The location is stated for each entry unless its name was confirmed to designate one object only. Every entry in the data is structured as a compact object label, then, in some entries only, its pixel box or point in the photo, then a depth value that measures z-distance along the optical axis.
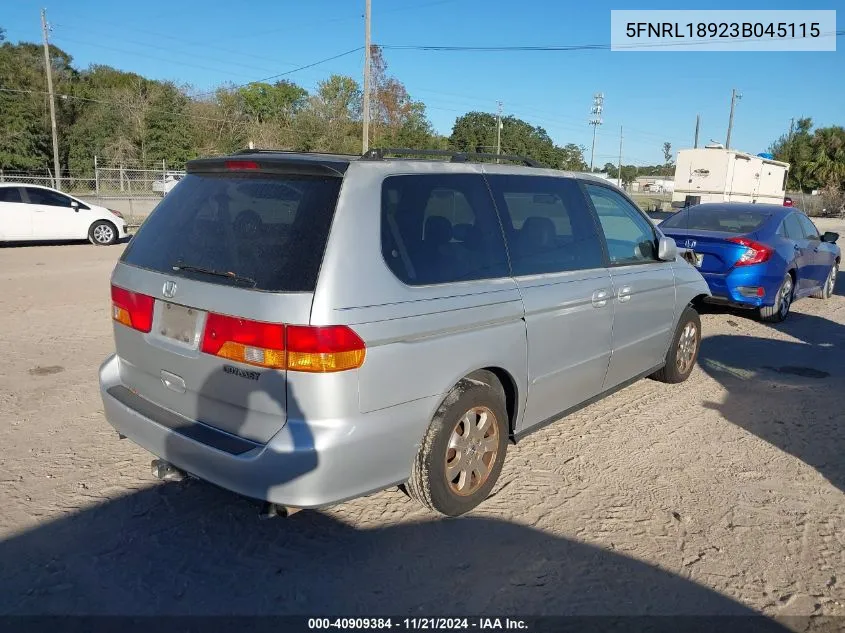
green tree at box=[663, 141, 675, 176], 87.12
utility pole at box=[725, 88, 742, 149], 56.19
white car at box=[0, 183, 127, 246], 14.70
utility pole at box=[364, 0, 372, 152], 24.91
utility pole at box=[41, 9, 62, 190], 34.81
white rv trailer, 29.88
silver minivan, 2.71
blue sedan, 7.95
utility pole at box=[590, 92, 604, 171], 55.12
